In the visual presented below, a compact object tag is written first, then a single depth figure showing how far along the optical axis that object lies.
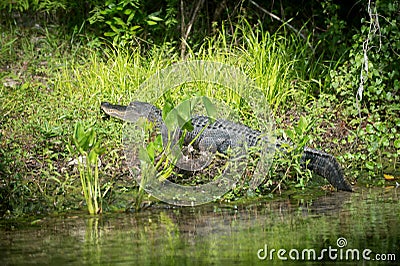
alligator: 11.61
